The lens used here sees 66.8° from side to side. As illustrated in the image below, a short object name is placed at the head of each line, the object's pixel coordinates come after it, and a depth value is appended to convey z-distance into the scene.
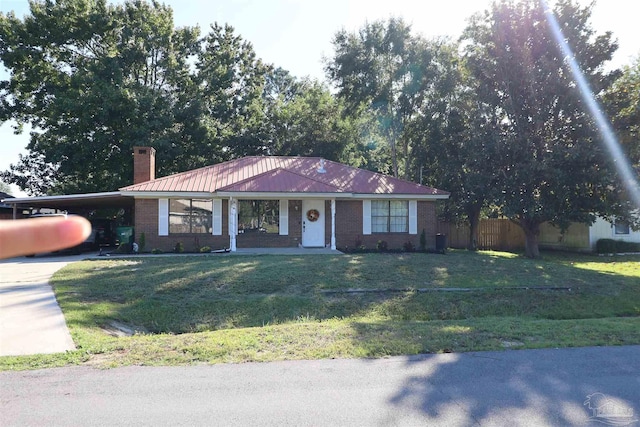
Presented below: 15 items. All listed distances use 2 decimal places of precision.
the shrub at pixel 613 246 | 25.12
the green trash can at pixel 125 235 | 20.75
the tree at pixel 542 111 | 18.98
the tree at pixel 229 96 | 32.78
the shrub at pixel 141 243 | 20.17
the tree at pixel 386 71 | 28.45
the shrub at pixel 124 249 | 20.09
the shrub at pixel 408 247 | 21.84
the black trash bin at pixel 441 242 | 22.55
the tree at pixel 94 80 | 28.70
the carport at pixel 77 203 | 21.05
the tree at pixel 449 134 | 24.22
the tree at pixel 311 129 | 34.47
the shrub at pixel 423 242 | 22.16
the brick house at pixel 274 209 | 20.53
